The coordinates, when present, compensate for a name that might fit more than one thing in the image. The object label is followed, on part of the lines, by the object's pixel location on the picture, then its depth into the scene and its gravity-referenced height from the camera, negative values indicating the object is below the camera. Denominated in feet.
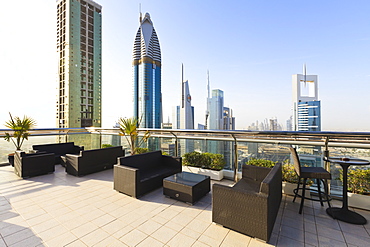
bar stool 8.80 -2.60
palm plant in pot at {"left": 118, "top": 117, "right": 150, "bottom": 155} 17.75 -0.92
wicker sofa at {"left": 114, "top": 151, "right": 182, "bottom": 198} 10.83 -3.57
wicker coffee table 9.98 -3.88
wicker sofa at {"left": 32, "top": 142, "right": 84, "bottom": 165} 18.47 -2.85
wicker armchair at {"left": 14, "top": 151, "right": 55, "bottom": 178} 14.43 -3.48
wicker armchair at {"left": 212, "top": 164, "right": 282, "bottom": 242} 6.52 -3.45
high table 8.16 -4.48
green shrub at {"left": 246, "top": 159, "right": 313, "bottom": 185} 11.31 -3.41
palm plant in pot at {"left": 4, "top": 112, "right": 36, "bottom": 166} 17.94 -0.79
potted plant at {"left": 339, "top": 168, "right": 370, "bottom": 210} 9.41 -3.73
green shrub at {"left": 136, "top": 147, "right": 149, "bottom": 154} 19.29 -3.01
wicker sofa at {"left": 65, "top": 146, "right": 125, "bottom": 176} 15.07 -3.49
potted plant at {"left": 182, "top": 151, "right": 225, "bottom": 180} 14.44 -3.60
